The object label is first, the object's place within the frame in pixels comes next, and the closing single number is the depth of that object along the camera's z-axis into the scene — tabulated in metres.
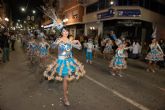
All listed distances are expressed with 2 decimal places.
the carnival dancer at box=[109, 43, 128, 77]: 5.69
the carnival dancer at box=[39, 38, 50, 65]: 6.61
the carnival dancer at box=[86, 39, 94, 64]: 8.14
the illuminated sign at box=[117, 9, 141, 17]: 13.42
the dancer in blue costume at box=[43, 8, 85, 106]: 3.41
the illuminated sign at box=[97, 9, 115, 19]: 13.92
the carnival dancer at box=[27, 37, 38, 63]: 7.67
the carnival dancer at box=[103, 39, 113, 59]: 9.84
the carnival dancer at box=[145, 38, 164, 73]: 6.95
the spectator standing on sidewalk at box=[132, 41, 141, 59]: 10.77
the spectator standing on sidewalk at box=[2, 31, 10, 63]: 7.30
